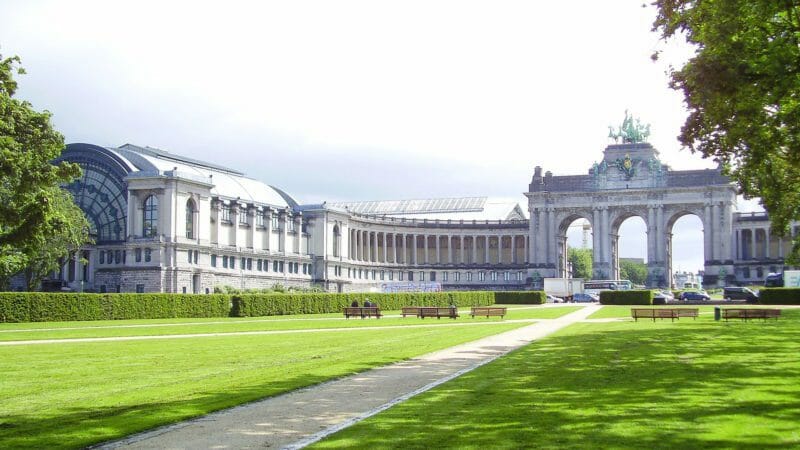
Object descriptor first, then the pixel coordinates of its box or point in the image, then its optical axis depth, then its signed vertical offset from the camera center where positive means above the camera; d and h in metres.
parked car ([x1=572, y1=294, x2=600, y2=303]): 115.44 -4.91
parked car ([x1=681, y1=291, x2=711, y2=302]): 94.88 -3.85
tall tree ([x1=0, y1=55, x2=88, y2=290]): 36.69 +4.49
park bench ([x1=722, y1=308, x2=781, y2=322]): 49.49 -3.10
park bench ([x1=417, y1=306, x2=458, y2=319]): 61.78 -3.68
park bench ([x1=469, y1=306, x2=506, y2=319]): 60.98 -3.56
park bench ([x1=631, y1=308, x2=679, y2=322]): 51.54 -3.24
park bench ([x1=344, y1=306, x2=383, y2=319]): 64.28 -3.67
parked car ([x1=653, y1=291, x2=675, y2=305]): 92.25 -4.08
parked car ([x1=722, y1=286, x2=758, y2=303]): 96.82 -3.68
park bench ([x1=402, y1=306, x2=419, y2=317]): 66.31 -3.78
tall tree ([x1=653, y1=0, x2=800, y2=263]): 24.44 +5.79
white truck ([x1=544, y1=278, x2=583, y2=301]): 125.88 -3.63
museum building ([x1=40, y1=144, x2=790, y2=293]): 100.62 +5.52
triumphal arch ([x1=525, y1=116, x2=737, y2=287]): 146.88 +10.68
